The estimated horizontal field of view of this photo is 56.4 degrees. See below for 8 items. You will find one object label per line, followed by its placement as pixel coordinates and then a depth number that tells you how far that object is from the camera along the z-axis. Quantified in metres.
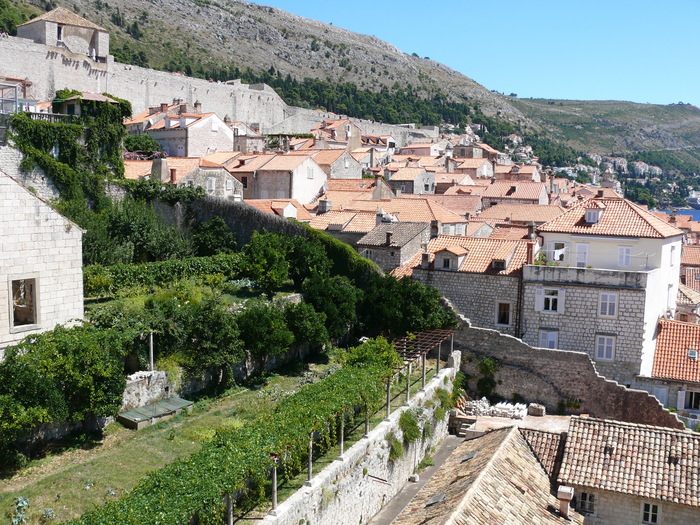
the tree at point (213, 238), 32.41
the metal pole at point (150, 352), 20.09
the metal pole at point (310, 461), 15.37
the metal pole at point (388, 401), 19.62
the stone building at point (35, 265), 18.12
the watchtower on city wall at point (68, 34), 69.50
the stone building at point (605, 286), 26.41
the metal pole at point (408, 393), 20.82
